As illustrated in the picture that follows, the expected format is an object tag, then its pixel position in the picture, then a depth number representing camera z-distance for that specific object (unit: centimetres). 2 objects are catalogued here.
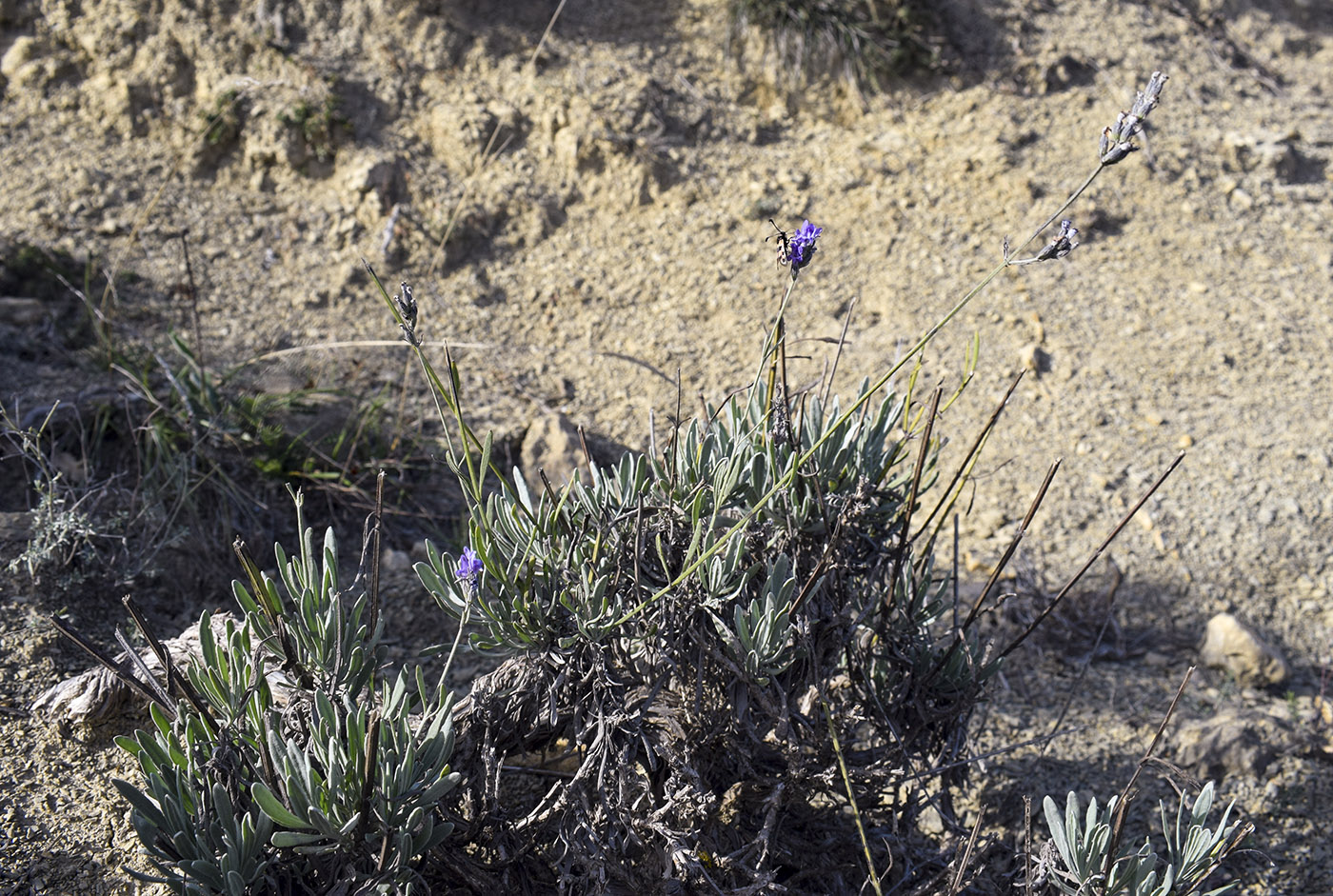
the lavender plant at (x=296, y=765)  154
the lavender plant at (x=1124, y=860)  173
